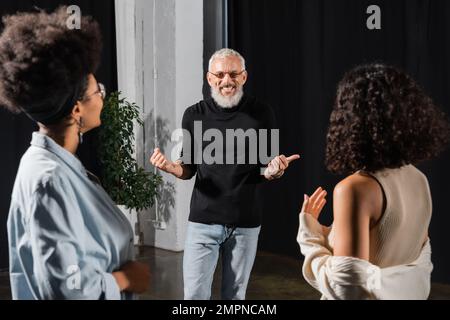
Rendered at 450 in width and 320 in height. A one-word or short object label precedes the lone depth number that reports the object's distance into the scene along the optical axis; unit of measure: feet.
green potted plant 15.55
